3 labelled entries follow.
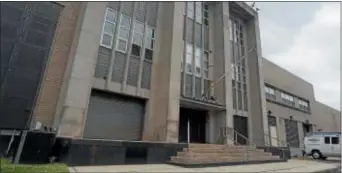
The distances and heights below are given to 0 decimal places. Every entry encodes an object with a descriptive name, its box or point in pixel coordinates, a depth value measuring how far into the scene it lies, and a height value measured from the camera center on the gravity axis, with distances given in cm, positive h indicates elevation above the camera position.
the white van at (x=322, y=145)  1634 +108
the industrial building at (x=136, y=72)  845 +360
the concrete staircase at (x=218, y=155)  915 +0
